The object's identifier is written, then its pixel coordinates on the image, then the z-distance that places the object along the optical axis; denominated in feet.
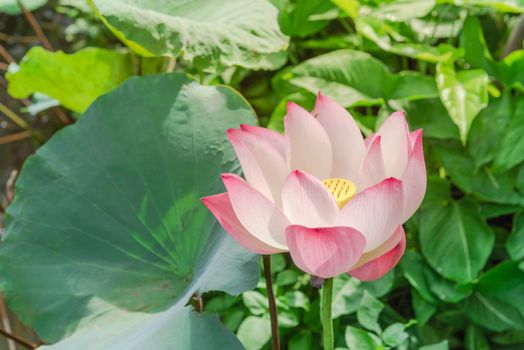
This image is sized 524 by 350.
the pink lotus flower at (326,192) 3.94
